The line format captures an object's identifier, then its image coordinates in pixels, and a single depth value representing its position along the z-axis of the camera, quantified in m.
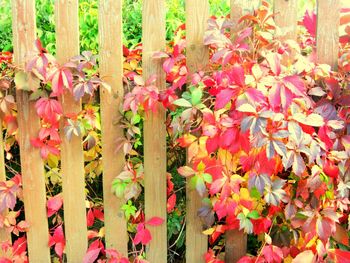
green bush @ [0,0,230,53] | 2.89
